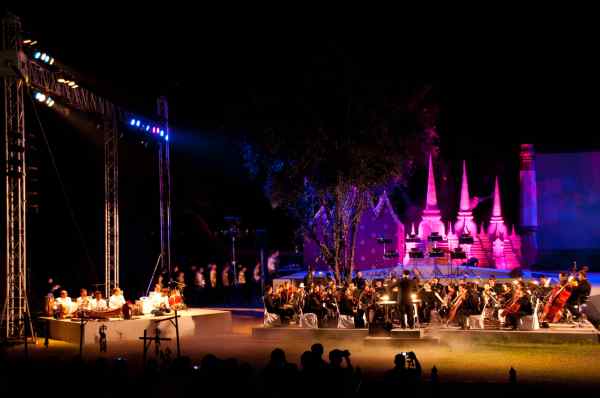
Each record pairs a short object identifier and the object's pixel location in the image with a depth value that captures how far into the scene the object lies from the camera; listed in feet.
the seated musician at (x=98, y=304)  58.44
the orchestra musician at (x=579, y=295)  53.24
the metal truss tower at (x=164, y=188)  67.26
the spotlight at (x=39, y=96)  56.70
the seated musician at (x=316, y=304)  57.00
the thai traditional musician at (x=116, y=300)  59.00
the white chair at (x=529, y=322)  51.98
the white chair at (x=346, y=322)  55.98
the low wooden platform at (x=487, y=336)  49.70
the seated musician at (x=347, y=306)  55.98
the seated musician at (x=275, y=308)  58.75
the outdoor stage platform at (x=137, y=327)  55.52
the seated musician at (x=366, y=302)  54.83
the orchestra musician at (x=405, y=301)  52.80
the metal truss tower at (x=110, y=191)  62.44
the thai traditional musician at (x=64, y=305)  59.41
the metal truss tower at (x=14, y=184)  52.49
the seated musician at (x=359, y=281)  64.59
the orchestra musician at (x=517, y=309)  52.11
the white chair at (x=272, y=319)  58.80
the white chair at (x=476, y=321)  53.11
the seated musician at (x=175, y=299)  62.54
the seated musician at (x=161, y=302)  61.93
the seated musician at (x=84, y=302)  58.34
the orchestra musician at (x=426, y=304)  56.24
